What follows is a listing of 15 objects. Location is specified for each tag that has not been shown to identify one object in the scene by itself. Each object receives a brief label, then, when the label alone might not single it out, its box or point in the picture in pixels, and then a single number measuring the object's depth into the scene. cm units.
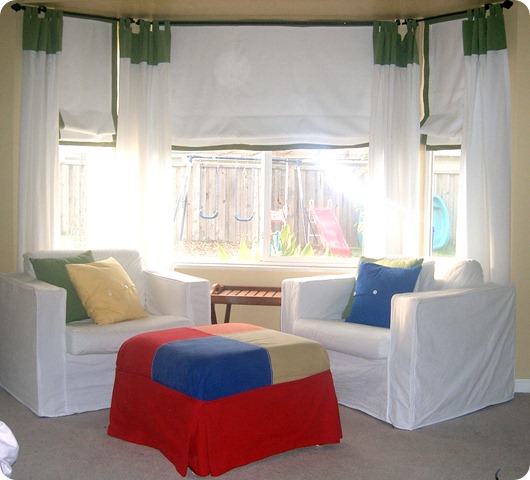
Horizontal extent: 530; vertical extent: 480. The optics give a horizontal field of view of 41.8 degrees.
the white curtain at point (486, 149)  428
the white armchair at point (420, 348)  344
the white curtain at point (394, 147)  468
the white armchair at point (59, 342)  359
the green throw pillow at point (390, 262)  407
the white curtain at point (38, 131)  461
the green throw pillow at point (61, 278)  392
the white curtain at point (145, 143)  484
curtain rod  470
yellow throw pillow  385
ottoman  283
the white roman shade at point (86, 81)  480
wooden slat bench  448
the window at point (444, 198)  486
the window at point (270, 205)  510
